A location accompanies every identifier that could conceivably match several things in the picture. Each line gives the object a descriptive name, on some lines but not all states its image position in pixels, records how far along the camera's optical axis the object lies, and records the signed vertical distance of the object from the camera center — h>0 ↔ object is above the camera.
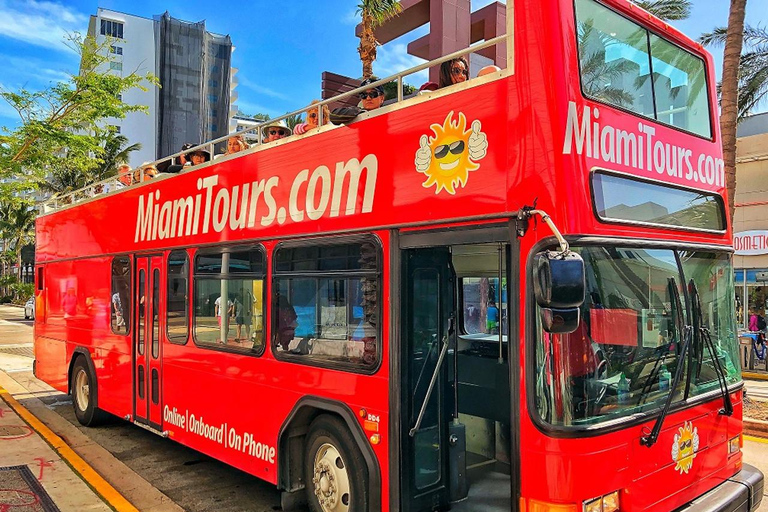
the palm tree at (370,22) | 16.00 +6.95
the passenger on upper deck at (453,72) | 4.16 +1.43
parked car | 34.53 -1.52
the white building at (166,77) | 73.38 +26.68
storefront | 19.38 +1.58
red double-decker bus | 3.29 -0.11
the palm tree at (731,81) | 10.35 +3.39
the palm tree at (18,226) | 49.34 +4.80
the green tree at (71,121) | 9.70 +2.76
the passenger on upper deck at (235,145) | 6.35 +1.46
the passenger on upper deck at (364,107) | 4.65 +1.36
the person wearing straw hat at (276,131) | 5.80 +1.46
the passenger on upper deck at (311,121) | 5.15 +1.43
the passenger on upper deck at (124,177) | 8.41 +1.48
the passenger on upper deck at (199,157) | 6.97 +1.45
